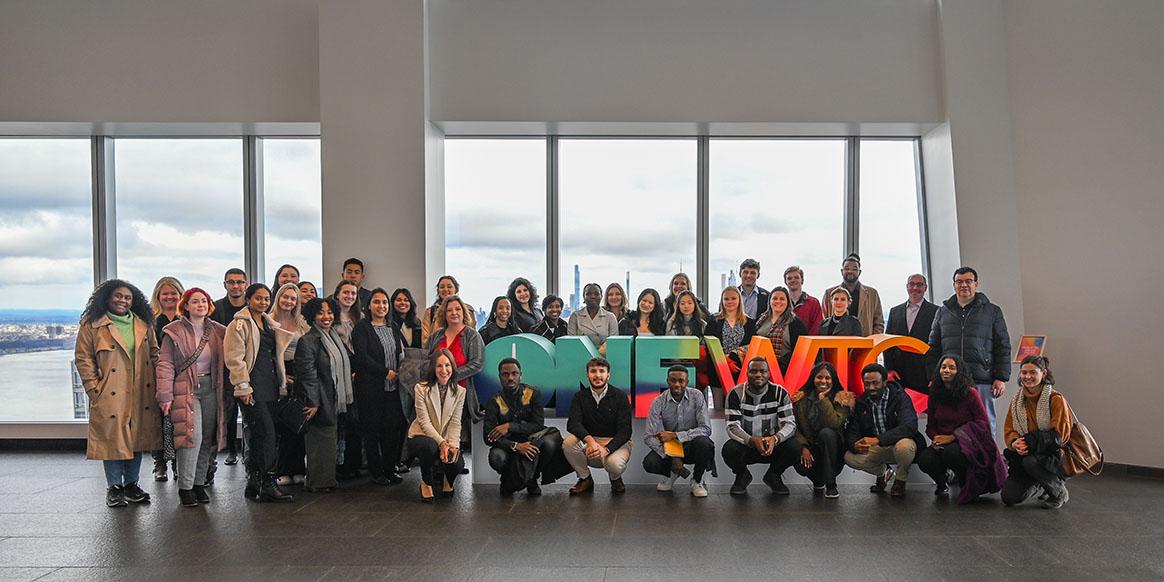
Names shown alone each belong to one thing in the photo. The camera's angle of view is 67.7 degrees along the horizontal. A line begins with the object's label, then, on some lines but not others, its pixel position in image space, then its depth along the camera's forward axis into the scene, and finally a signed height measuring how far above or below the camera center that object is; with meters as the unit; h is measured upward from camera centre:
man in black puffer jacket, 7.67 -0.28
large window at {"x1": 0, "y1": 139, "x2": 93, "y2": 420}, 10.42 +0.87
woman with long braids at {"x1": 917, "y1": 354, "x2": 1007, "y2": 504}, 6.74 -1.07
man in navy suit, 7.97 -0.22
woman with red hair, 6.78 -0.55
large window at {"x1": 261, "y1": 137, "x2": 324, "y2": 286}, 10.50 +1.39
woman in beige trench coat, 6.80 -0.48
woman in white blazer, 6.99 -0.91
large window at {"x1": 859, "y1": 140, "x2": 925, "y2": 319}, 10.49 +1.08
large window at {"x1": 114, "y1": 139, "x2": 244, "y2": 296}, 10.52 +1.29
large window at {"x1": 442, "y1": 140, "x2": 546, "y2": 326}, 10.61 +1.21
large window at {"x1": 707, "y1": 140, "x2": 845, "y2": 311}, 10.55 +1.21
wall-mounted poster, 8.62 -0.44
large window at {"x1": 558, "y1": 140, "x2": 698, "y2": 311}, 10.58 +1.20
